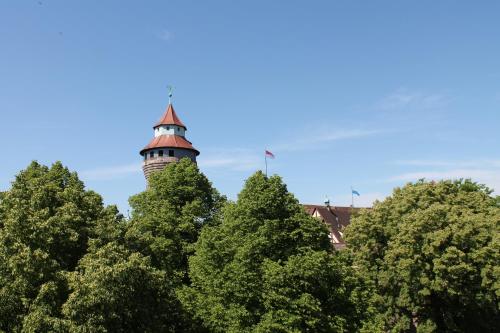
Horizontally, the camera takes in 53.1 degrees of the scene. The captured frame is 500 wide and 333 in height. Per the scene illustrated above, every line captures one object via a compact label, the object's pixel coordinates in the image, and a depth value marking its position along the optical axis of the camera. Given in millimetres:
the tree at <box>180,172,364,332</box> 24438
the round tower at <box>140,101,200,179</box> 56438
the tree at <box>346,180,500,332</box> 32375
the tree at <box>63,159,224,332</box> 19875
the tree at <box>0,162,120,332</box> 19906
